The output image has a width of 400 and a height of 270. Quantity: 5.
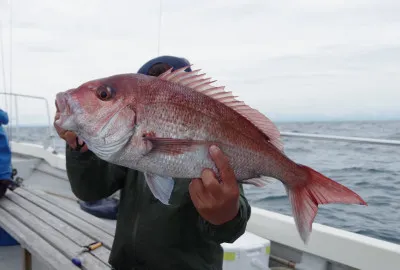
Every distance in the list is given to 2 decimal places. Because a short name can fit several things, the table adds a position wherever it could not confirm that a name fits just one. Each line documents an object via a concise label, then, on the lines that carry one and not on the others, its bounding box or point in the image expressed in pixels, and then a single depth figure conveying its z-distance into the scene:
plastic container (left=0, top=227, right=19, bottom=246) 3.95
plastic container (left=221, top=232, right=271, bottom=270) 2.79
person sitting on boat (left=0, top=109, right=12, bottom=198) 3.80
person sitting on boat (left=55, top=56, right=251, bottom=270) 1.72
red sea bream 1.20
